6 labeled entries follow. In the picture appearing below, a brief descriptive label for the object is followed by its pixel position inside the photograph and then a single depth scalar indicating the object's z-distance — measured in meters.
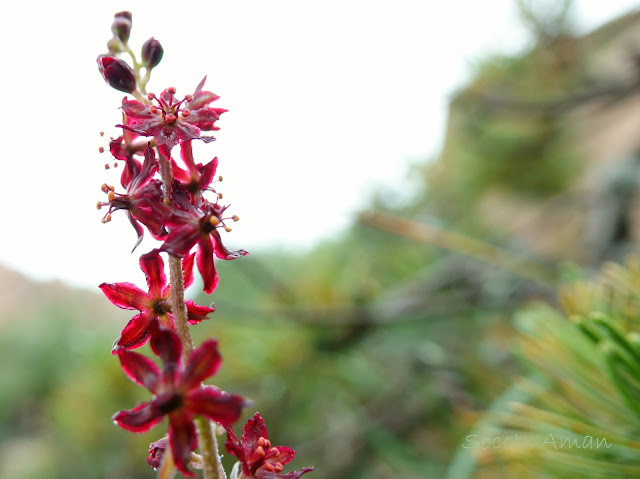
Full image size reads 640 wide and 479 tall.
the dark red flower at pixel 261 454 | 0.07
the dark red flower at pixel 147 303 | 0.08
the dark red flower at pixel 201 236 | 0.07
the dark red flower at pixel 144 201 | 0.07
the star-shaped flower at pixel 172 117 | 0.07
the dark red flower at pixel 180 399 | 0.06
